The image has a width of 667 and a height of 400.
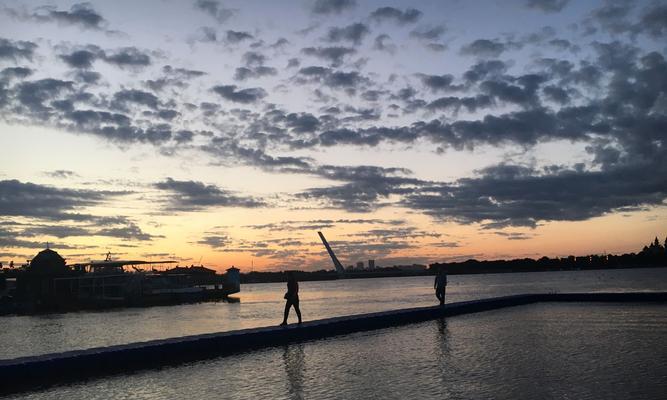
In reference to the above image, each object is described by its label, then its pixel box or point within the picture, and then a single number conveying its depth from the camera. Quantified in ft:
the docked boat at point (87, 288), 283.79
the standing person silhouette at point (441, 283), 90.84
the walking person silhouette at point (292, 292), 65.62
